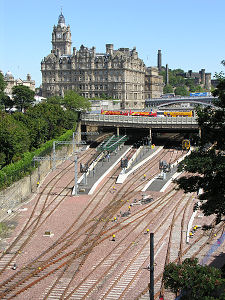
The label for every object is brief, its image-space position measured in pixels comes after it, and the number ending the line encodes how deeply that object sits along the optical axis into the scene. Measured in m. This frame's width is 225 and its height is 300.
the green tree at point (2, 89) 99.92
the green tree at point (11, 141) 56.19
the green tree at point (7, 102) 106.35
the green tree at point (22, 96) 107.81
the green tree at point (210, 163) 24.38
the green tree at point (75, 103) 96.44
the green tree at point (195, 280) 20.08
